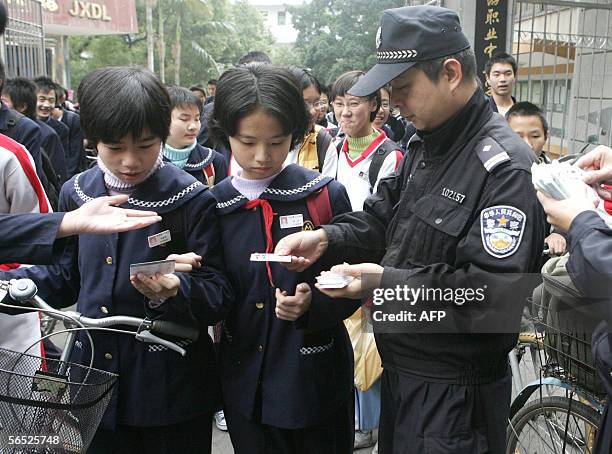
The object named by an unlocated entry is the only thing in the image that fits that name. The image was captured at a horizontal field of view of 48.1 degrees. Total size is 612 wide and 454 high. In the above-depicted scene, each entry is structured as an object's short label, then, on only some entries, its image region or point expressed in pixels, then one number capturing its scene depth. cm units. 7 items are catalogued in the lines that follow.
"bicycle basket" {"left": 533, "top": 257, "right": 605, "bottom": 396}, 193
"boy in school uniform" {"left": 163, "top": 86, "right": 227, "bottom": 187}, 426
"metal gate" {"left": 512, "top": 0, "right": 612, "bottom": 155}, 732
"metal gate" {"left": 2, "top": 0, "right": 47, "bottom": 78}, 805
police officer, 182
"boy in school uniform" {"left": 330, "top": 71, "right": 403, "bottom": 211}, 410
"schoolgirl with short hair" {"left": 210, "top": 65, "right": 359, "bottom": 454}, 217
